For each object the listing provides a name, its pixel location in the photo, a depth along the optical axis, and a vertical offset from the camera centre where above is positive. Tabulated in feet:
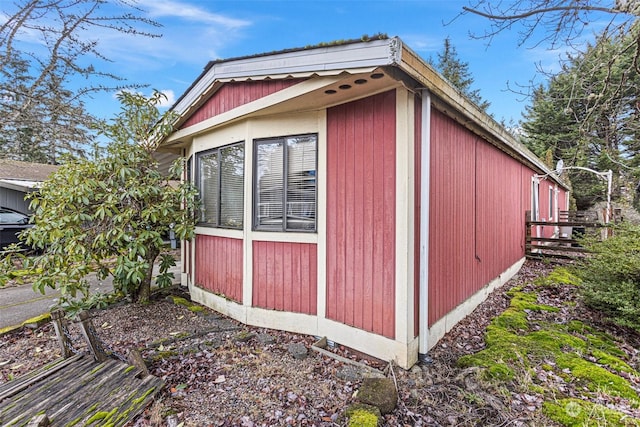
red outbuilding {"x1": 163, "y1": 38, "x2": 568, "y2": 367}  9.66 +0.91
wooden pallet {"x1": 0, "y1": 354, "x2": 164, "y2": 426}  7.06 -4.63
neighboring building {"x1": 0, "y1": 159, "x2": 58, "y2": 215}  31.91 +4.19
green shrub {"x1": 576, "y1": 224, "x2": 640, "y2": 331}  12.23 -2.80
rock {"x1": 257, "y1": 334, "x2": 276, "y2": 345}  11.65 -4.83
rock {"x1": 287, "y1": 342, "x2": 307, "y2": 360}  10.51 -4.81
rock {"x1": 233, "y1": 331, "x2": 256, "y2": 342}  11.78 -4.80
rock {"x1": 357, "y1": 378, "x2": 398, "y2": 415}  7.59 -4.64
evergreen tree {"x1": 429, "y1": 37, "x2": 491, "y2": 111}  83.97 +41.80
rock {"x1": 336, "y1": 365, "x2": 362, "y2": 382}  9.13 -4.89
